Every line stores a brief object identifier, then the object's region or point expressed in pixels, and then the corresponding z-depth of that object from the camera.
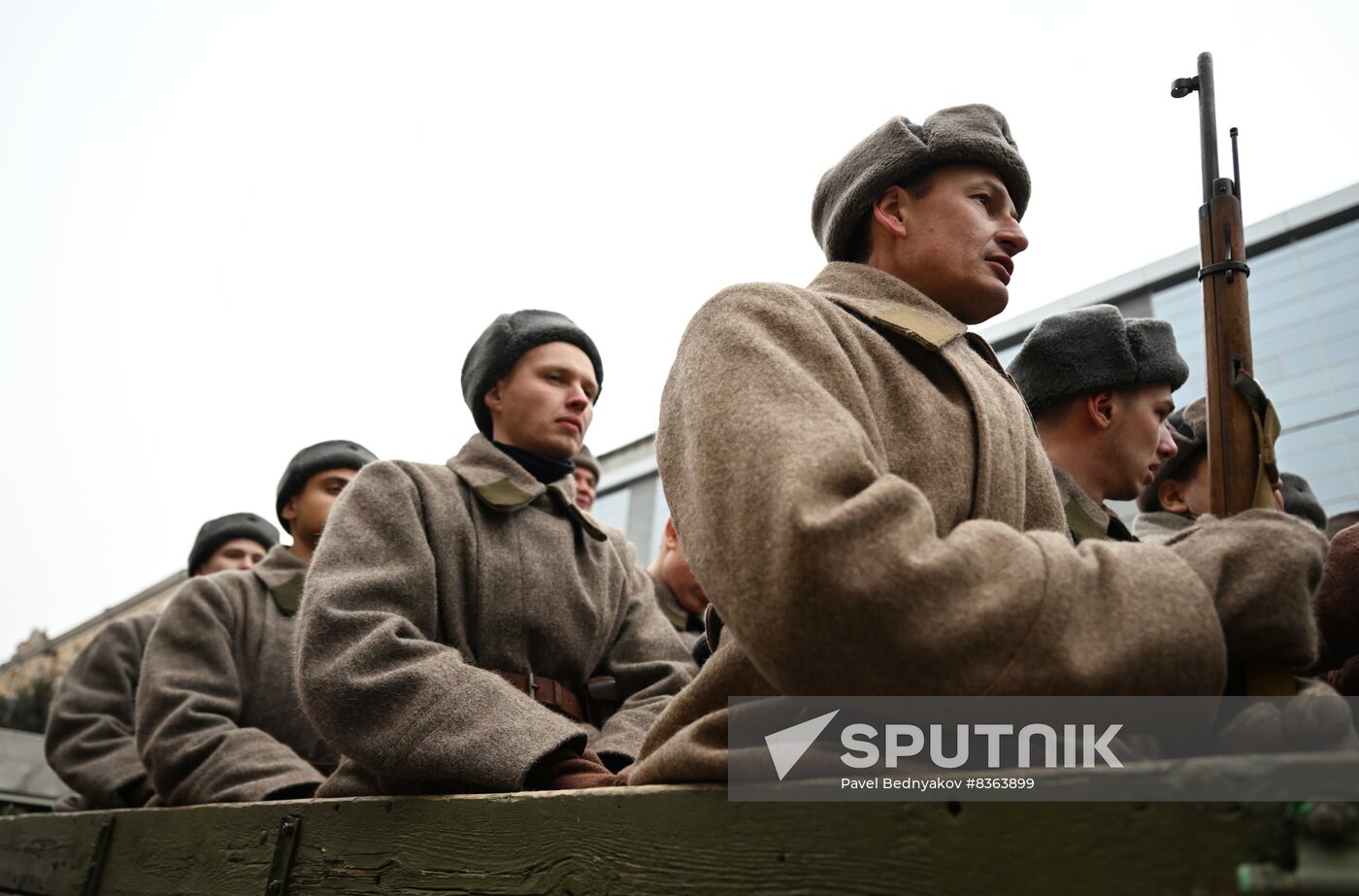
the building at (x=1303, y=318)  6.59
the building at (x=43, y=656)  21.33
